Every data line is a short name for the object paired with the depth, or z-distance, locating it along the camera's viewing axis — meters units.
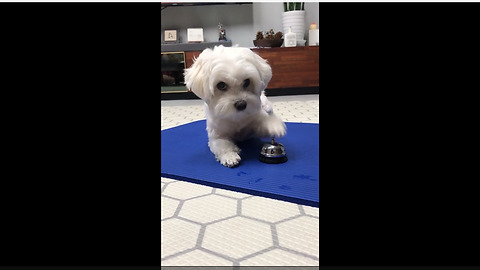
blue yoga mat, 1.22
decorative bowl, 4.25
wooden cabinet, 4.21
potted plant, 4.49
